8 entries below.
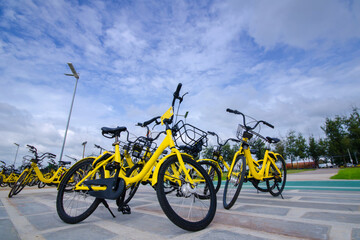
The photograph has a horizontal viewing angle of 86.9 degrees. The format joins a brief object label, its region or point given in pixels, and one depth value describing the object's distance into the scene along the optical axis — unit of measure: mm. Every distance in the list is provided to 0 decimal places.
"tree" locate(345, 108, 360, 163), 33531
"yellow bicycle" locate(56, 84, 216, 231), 1979
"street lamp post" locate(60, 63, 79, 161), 11187
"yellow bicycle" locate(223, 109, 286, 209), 3027
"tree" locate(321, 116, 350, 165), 34750
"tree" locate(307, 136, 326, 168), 36719
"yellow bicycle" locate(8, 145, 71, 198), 5778
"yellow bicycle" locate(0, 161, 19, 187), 10961
